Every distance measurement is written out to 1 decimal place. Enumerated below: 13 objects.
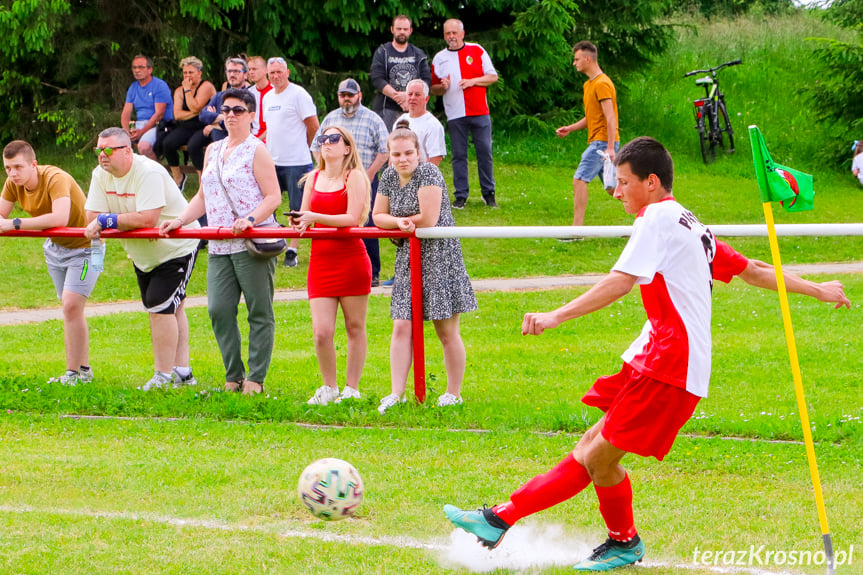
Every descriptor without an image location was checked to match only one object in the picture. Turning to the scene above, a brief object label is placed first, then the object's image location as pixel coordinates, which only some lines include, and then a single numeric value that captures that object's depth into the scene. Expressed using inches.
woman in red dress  627.2
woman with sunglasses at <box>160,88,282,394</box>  639.8
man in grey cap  937.5
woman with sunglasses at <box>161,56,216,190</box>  1120.8
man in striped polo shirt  1214.9
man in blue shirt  1185.4
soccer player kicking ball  348.8
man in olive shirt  671.1
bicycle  1680.6
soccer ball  413.4
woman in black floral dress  604.1
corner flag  356.5
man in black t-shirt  1123.3
